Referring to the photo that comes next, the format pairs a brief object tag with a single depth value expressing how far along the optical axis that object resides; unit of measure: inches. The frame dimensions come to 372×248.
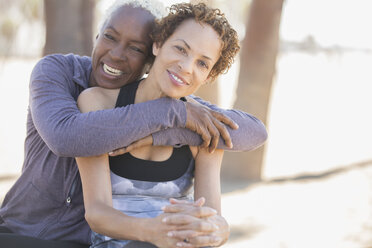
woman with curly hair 81.7
